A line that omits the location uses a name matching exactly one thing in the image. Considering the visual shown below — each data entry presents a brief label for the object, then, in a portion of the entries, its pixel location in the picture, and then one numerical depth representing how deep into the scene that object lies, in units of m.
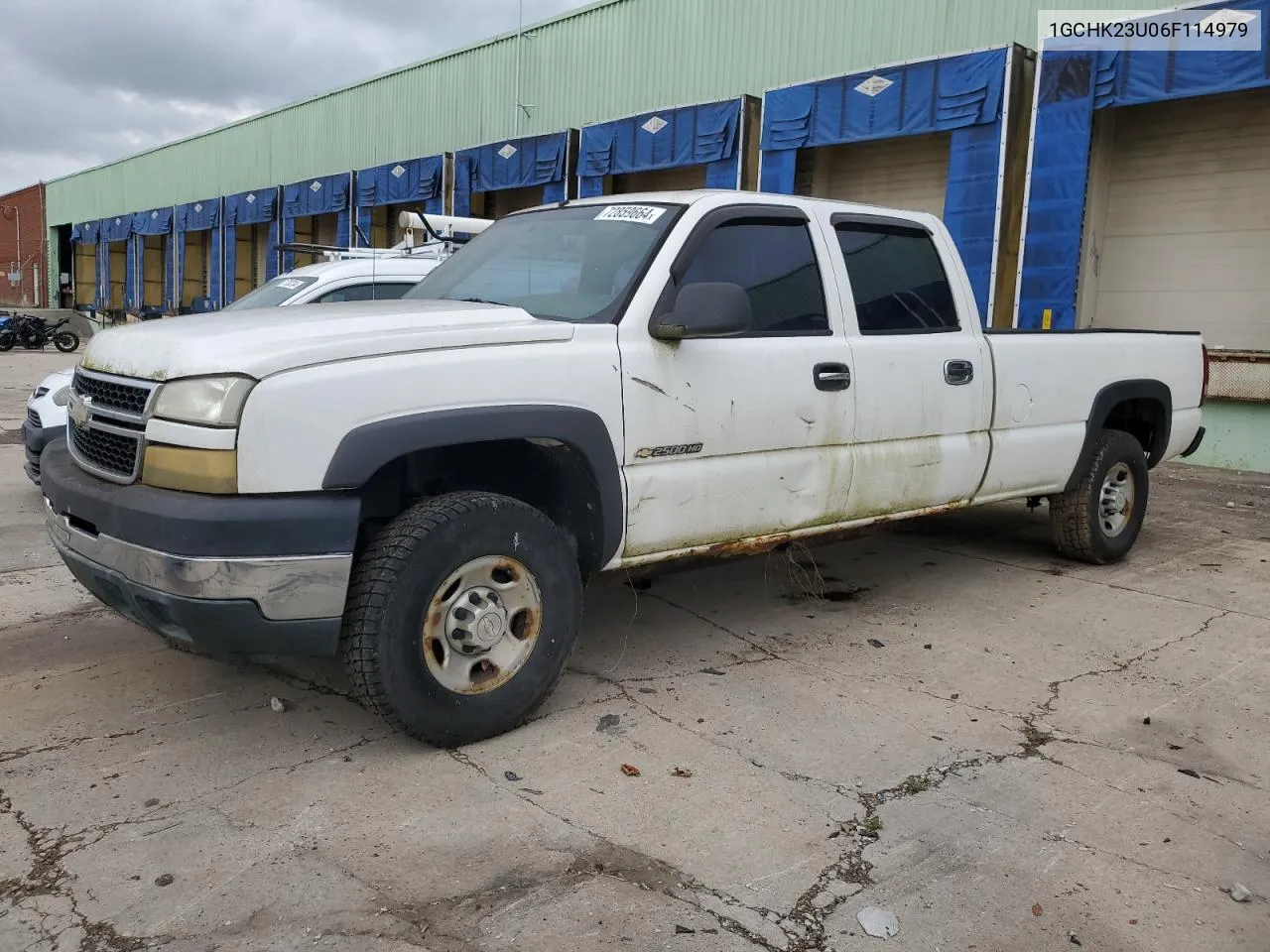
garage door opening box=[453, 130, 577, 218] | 19.45
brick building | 49.75
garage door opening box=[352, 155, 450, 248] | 23.12
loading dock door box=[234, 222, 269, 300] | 33.06
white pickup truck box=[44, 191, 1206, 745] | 3.01
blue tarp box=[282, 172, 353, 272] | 26.67
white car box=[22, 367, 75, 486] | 6.74
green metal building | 13.20
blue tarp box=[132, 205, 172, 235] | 37.25
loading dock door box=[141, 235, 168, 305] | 39.47
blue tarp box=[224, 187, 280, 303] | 30.27
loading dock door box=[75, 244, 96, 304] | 46.51
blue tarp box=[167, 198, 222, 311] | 33.69
